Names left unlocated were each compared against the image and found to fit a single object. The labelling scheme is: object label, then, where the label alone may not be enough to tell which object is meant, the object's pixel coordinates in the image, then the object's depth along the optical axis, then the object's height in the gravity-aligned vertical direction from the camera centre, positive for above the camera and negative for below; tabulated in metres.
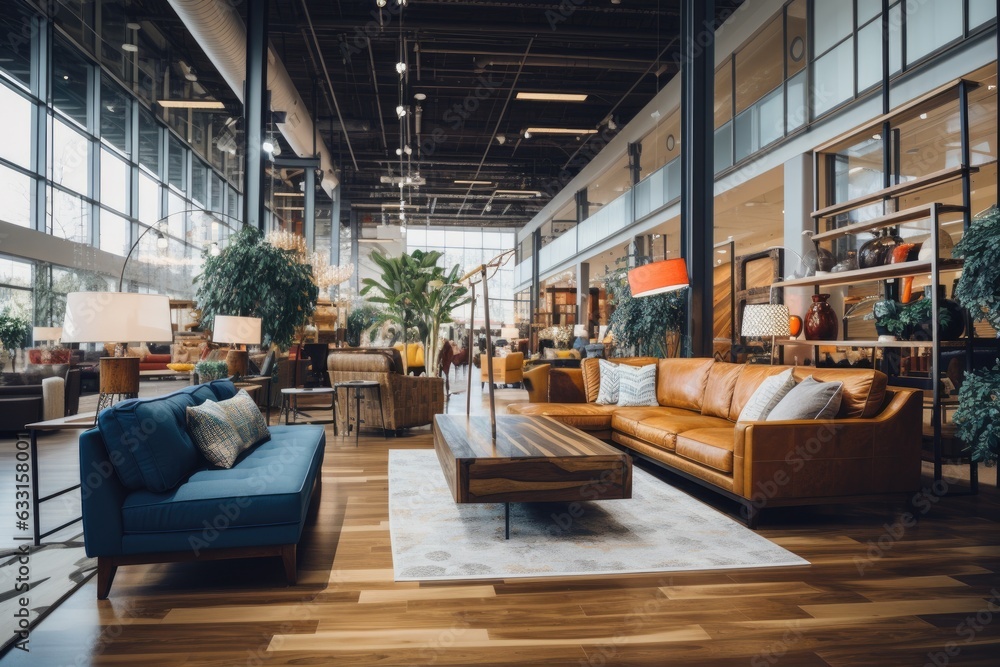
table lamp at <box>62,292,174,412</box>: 2.90 +0.06
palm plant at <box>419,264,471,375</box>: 8.30 +0.42
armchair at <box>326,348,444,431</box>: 6.42 -0.50
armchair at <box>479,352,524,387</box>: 10.77 -0.51
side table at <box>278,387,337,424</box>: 6.02 -0.67
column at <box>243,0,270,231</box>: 7.39 +2.76
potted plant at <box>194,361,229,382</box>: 5.00 -0.26
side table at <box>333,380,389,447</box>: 6.05 -0.50
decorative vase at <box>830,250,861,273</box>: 4.71 +0.59
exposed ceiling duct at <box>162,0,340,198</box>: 6.74 +3.56
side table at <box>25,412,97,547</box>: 2.84 -0.43
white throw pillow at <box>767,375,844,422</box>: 3.47 -0.35
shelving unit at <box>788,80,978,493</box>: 3.97 +0.84
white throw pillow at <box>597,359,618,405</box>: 5.61 -0.42
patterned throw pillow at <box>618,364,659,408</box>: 5.50 -0.42
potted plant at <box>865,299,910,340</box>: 4.49 +0.16
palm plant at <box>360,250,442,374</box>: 8.17 +0.76
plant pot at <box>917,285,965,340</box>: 4.15 +0.13
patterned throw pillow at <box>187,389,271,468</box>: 2.87 -0.45
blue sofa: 2.36 -0.65
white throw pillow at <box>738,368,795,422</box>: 3.83 -0.35
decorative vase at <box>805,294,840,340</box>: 4.94 +0.15
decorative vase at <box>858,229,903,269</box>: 4.51 +0.66
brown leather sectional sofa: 3.34 -0.62
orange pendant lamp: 4.81 +0.49
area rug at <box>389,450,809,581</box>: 2.74 -0.99
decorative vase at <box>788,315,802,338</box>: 5.80 +0.14
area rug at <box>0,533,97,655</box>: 2.22 -0.99
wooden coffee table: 3.00 -0.65
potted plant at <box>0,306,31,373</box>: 8.34 +0.05
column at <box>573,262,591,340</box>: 17.42 +1.47
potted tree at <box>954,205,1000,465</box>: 3.34 +0.19
